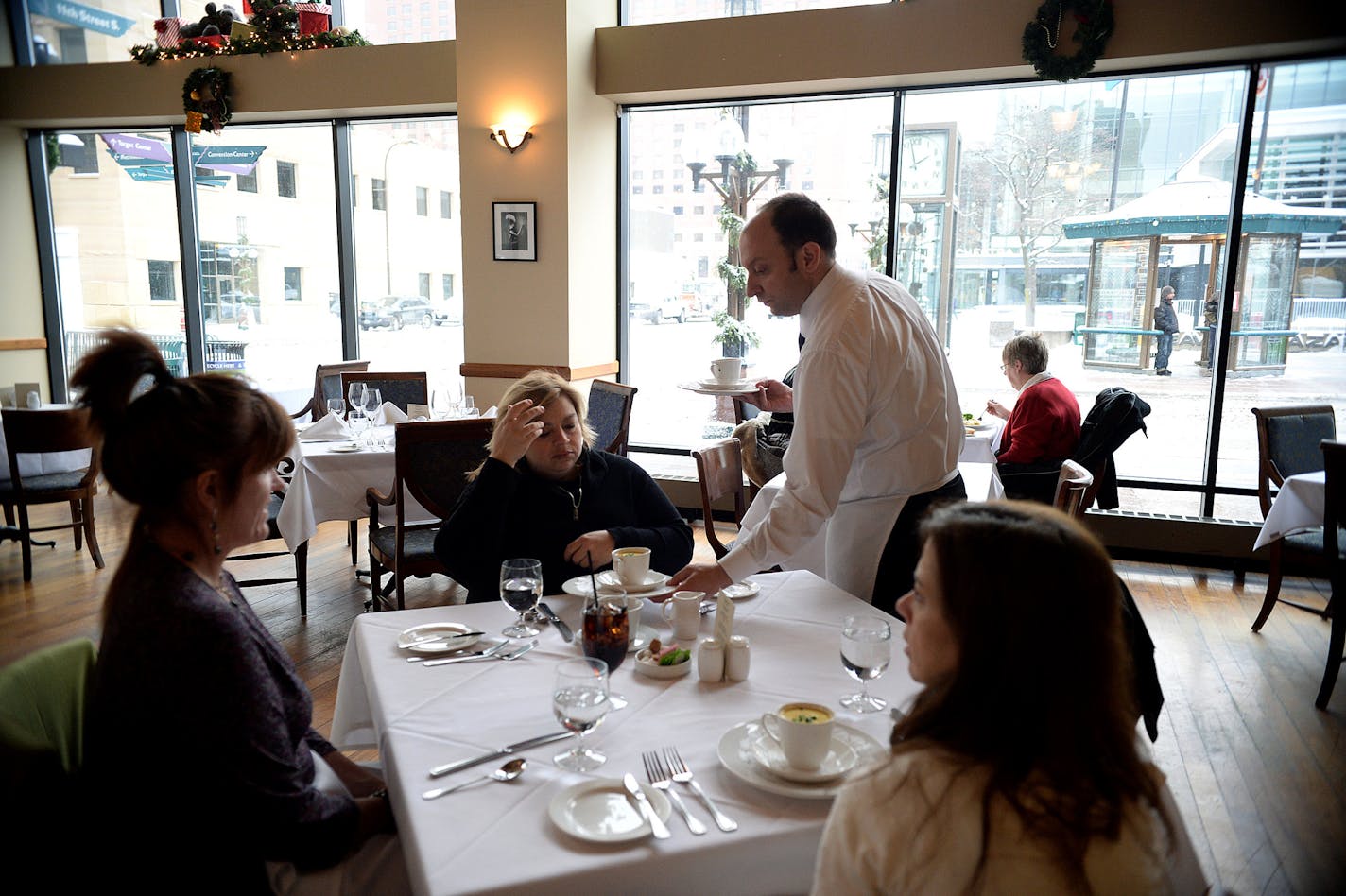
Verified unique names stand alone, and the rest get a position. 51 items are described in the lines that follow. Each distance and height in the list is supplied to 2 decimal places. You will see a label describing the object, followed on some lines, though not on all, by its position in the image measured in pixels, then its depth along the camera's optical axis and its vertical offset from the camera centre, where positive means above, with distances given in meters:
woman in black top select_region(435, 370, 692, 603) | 2.19 -0.53
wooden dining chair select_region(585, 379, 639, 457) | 4.68 -0.63
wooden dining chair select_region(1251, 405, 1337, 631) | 4.17 -0.63
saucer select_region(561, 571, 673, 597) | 1.90 -0.62
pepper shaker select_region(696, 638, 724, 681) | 1.53 -0.62
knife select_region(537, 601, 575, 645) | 1.75 -0.66
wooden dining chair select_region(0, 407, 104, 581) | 4.29 -0.98
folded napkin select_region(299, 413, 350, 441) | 4.46 -0.67
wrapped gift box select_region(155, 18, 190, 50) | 6.71 +2.00
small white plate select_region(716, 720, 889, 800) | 1.17 -0.63
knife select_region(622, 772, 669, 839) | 1.09 -0.64
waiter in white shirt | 2.02 -0.26
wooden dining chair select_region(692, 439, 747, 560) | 3.14 -0.63
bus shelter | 5.02 +0.24
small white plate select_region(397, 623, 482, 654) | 1.67 -0.66
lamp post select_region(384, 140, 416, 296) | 6.79 +0.49
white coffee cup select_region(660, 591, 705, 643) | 1.71 -0.60
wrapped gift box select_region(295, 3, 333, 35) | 6.39 +2.02
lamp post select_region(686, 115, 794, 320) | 5.98 +0.86
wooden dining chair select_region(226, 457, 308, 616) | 3.99 -1.22
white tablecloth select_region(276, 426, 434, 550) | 3.88 -0.85
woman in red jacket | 4.71 -0.59
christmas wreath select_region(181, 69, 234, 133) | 6.57 +1.48
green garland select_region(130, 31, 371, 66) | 6.41 +1.85
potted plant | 6.14 -0.23
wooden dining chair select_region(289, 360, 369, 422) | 5.61 -0.58
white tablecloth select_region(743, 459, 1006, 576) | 2.96 -0.68
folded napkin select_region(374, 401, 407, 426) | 4.81 -0.63
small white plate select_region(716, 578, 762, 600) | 1.95 -0.64
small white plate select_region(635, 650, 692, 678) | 1.54 -0.64
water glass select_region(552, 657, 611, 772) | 1.24 -0.56
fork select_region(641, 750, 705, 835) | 1.10 -0.65
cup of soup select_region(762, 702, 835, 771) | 1.19 -0.59
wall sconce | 5.66 +1.06
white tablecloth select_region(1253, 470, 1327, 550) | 3.68 -0.83
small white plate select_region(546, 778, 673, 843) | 1.08 -0.65
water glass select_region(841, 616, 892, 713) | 1.37 -0.54
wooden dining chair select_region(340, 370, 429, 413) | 5.45 -0.54
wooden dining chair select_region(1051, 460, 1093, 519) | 2.60 -0.54
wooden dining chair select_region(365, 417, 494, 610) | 3.51 -0.70
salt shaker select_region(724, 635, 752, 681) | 1.54 -0.62
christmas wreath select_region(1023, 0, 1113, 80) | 4.71 +1.46
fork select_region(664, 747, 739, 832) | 1.11 -0.65
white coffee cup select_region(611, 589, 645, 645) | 1.70 -0.61
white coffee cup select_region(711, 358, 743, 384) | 4.04 -0.31
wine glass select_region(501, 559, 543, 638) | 1.70 -0.54
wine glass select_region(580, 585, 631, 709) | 1.49 -0.56
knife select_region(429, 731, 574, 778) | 1.24 -0.66
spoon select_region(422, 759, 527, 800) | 1.22 -0.65
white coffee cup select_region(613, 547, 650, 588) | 1.92 -0.57
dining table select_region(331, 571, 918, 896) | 1.06 -0.66
